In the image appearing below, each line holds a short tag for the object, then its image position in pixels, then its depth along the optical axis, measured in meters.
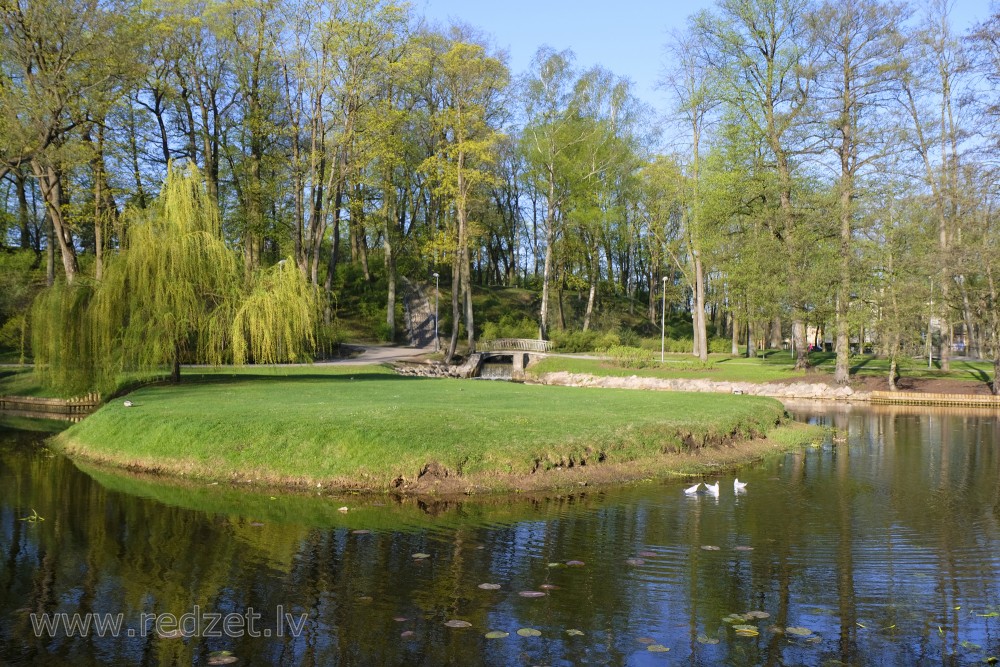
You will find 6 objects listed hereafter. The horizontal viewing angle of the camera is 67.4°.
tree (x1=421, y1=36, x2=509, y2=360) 39.66
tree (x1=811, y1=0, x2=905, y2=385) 34.44
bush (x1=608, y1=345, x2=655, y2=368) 40.50
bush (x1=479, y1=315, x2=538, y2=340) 50.75
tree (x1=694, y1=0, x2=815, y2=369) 36.97
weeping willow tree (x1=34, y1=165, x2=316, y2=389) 21.62
